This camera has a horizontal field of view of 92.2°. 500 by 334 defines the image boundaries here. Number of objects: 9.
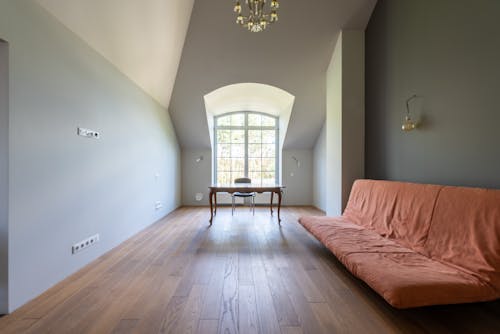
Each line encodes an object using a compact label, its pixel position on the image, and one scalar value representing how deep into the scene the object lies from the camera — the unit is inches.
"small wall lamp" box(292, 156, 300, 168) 238.5
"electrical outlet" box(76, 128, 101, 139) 87.4
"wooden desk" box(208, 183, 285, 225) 150.4
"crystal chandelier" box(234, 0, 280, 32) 90.1
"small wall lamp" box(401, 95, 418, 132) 98.3
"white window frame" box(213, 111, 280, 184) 247.0
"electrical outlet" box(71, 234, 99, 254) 84.8
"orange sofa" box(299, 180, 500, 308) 52.5
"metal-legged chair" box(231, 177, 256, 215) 187.3
